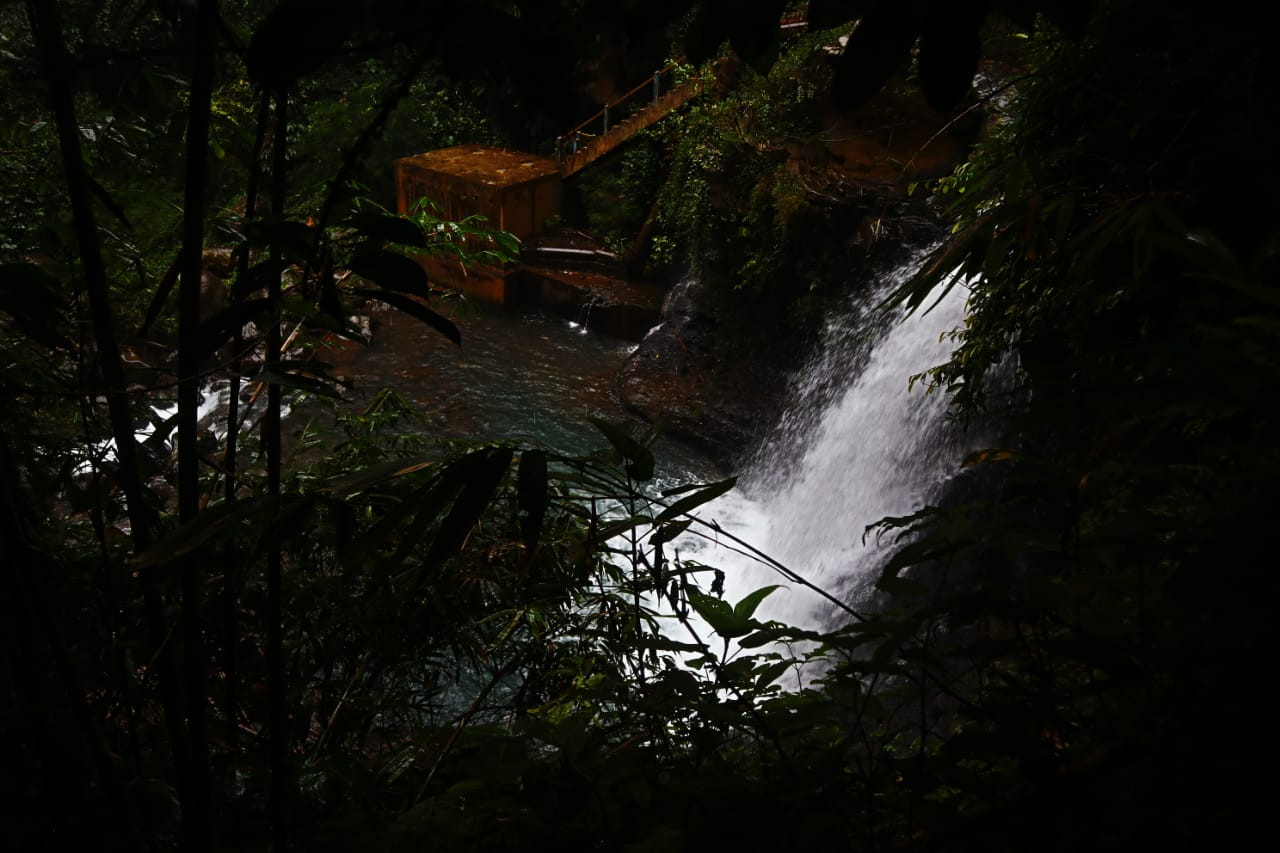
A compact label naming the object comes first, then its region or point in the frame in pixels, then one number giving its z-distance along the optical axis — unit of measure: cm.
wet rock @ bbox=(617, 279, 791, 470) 851
